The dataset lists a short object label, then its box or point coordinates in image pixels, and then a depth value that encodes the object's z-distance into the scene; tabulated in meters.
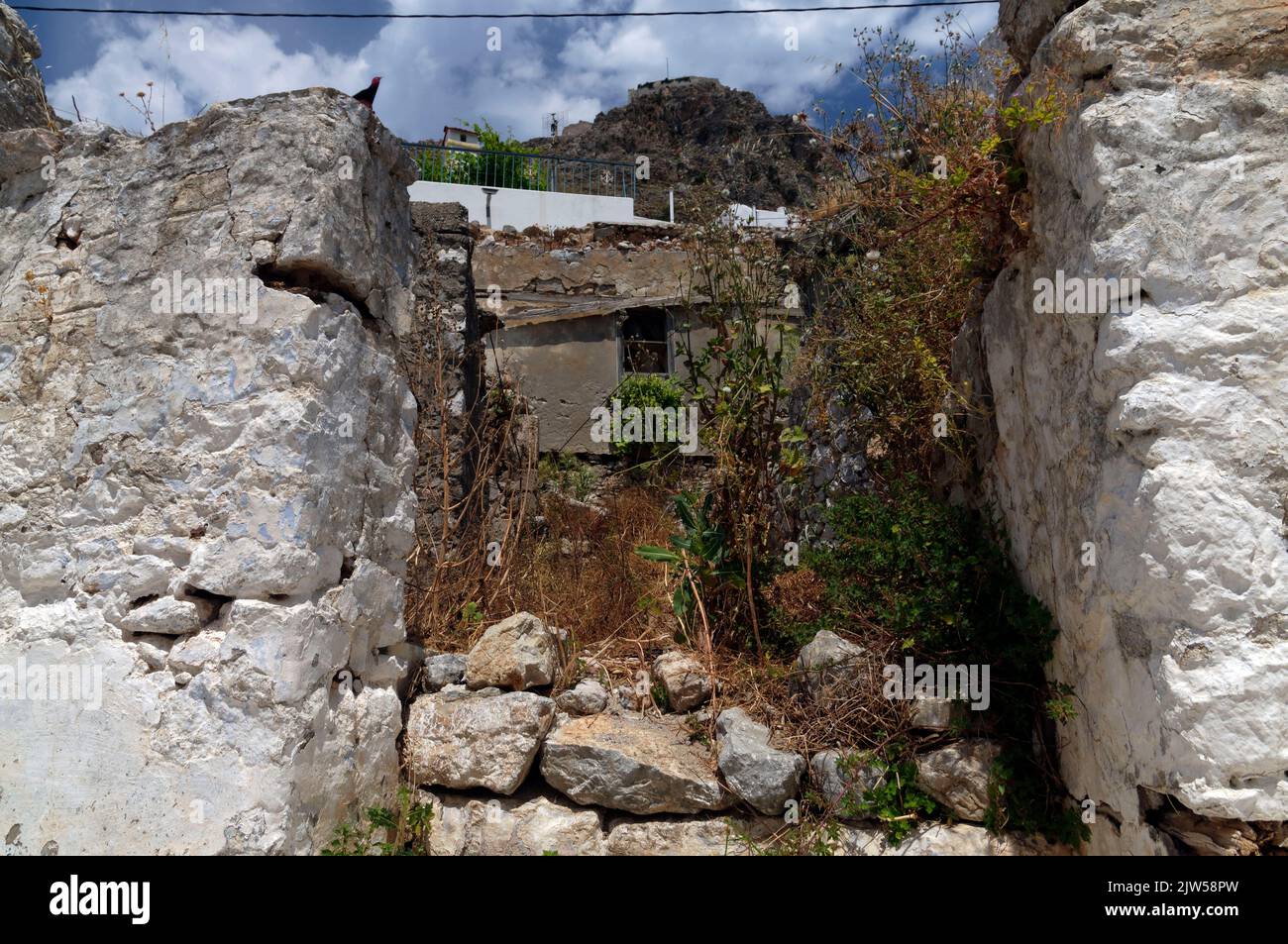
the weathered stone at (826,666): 3.39
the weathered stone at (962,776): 3.10
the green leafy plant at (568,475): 9.47
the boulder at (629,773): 3.22
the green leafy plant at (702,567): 4.06
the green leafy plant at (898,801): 3.12
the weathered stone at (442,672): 3.58
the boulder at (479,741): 3.27
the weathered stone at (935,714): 3.20
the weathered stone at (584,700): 3.58
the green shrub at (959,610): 3.09
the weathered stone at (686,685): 3.68
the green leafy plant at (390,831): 2.85
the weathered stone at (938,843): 3.06
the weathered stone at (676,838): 3.19
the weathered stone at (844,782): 3.17
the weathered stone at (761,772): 3.17
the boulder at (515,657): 3.52
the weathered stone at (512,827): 3.22
